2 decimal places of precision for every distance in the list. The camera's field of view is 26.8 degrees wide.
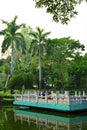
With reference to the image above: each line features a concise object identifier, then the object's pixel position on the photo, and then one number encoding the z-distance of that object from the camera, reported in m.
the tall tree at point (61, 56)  31.05
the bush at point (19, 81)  24.92
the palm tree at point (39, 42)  30.16
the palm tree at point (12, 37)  30.02
